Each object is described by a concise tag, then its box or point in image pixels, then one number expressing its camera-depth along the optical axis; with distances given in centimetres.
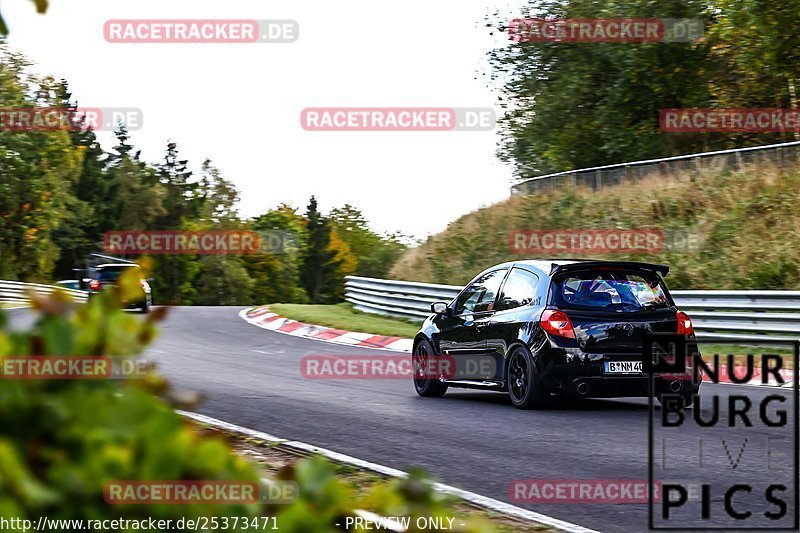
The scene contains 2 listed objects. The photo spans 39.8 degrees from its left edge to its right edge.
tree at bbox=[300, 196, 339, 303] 13812
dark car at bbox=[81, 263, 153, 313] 3192
